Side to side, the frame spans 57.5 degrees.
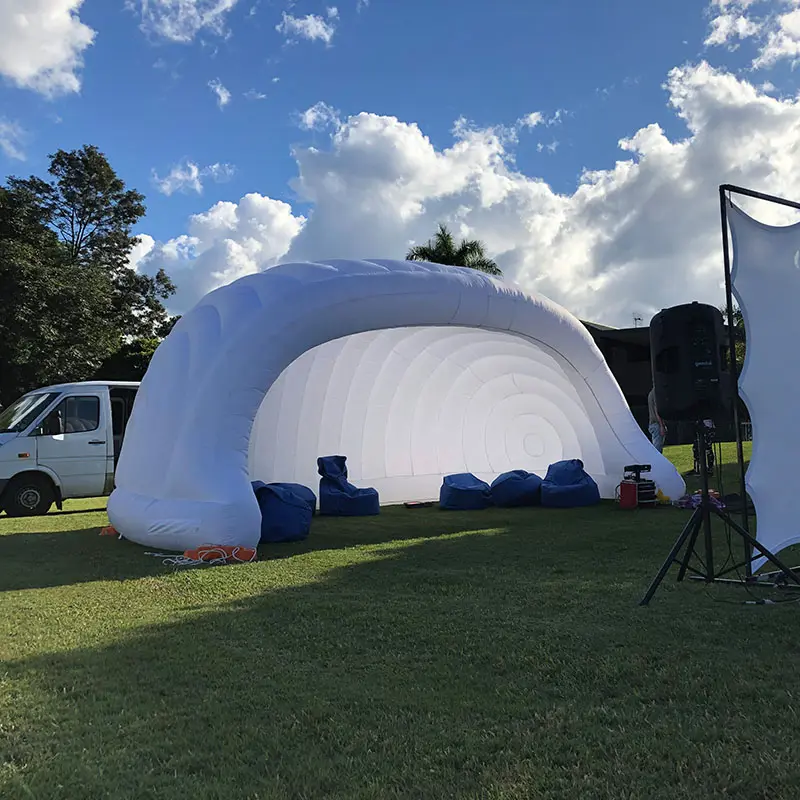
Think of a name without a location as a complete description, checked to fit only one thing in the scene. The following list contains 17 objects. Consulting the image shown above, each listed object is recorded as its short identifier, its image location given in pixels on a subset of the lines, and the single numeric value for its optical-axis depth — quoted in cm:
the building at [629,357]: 3200
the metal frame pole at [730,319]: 528
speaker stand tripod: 480
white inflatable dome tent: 723
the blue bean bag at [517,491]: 1176
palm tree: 2983
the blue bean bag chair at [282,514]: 827
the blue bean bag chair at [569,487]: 1130
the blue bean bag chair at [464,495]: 1172
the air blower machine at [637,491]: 1035
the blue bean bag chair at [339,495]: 1120
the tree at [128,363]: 2988
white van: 1118
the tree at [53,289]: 2084
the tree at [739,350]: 2803
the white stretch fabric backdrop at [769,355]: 539
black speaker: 520
